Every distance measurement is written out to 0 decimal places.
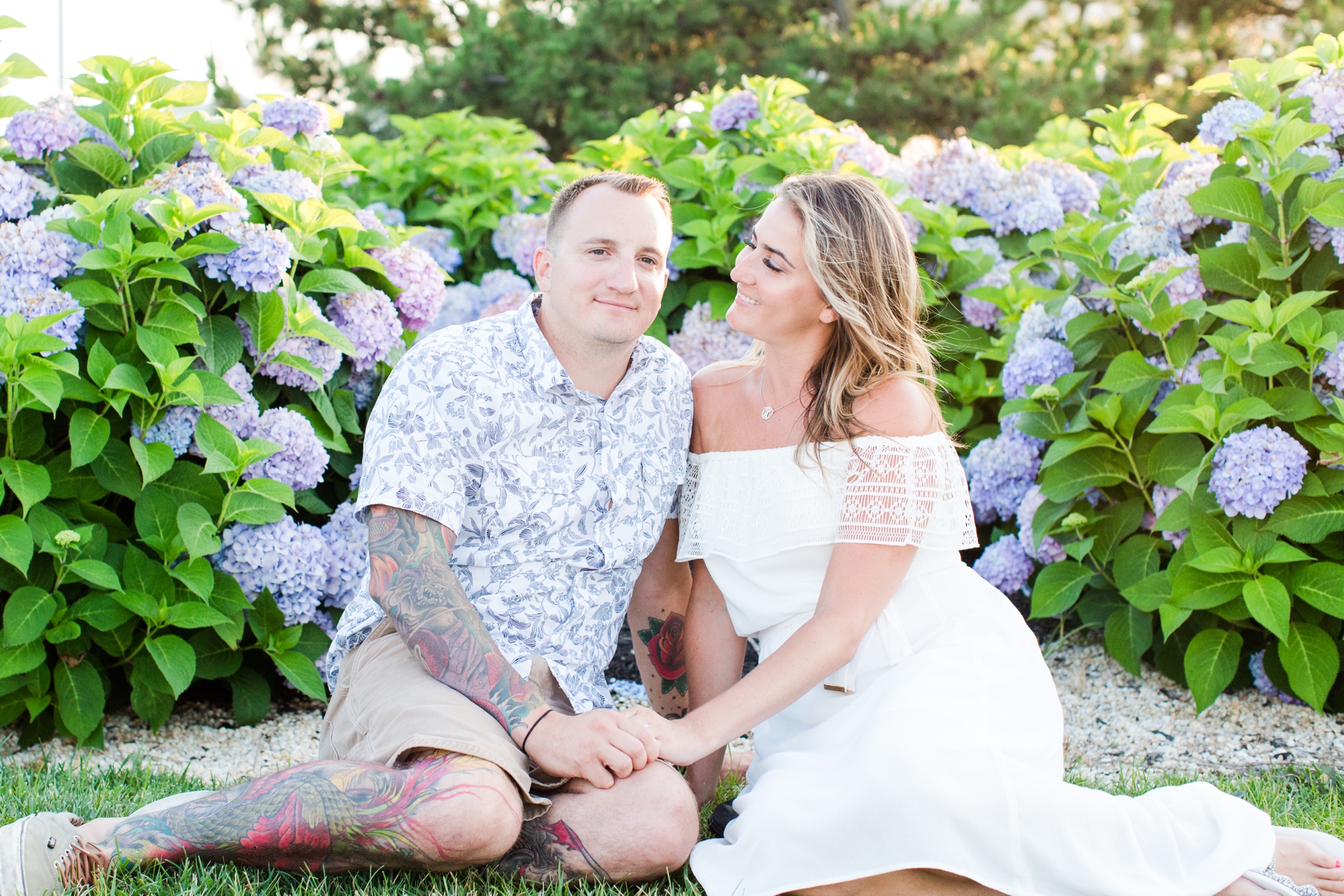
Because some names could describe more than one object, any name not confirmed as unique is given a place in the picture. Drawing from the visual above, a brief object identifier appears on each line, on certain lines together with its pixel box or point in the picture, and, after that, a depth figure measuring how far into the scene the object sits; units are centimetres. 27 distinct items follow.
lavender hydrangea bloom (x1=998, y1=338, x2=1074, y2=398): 359
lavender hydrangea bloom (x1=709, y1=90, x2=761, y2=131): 439
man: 216
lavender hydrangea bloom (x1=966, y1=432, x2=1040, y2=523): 377
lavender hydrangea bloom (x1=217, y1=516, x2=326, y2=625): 309
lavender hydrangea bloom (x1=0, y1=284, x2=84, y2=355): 289
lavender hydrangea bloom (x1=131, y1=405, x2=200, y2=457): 301
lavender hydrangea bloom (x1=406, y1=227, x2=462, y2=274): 450
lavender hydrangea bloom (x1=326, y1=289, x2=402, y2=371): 340
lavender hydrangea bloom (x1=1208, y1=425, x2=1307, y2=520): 298
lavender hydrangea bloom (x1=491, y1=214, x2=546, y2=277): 433
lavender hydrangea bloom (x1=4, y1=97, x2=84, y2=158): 321
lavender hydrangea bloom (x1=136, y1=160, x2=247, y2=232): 307
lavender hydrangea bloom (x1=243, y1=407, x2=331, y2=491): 314
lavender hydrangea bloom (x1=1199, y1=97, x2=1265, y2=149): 349
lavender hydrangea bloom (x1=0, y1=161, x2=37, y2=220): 312
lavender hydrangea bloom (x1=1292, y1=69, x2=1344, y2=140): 323
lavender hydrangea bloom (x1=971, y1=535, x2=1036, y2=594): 380
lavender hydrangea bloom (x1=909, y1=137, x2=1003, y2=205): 432
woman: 216
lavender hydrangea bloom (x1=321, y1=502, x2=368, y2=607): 330
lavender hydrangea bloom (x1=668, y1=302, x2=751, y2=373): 404
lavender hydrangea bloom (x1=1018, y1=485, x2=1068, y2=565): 362
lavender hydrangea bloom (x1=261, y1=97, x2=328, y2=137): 371
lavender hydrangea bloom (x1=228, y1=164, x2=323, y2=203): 334
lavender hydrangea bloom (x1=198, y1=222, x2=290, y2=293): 305
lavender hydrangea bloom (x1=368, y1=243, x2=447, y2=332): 357
